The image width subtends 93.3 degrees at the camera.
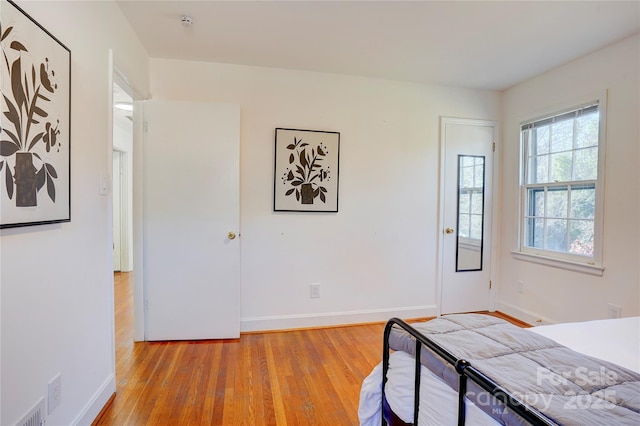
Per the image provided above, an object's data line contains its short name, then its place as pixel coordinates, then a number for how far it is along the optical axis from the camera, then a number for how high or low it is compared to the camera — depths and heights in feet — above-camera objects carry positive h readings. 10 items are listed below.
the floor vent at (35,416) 3.75 -2.74
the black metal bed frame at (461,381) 2.25 -1.53
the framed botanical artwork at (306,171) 9.15 +1.10
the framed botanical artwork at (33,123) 3.38 +1.00
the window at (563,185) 8.13 +0.71
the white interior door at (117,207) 15.57 -0.17
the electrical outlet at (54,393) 4.20 -2.72
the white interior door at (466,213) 10.48 -0.16
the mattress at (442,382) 3.15 -1.95
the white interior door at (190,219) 8.18 -0.39
